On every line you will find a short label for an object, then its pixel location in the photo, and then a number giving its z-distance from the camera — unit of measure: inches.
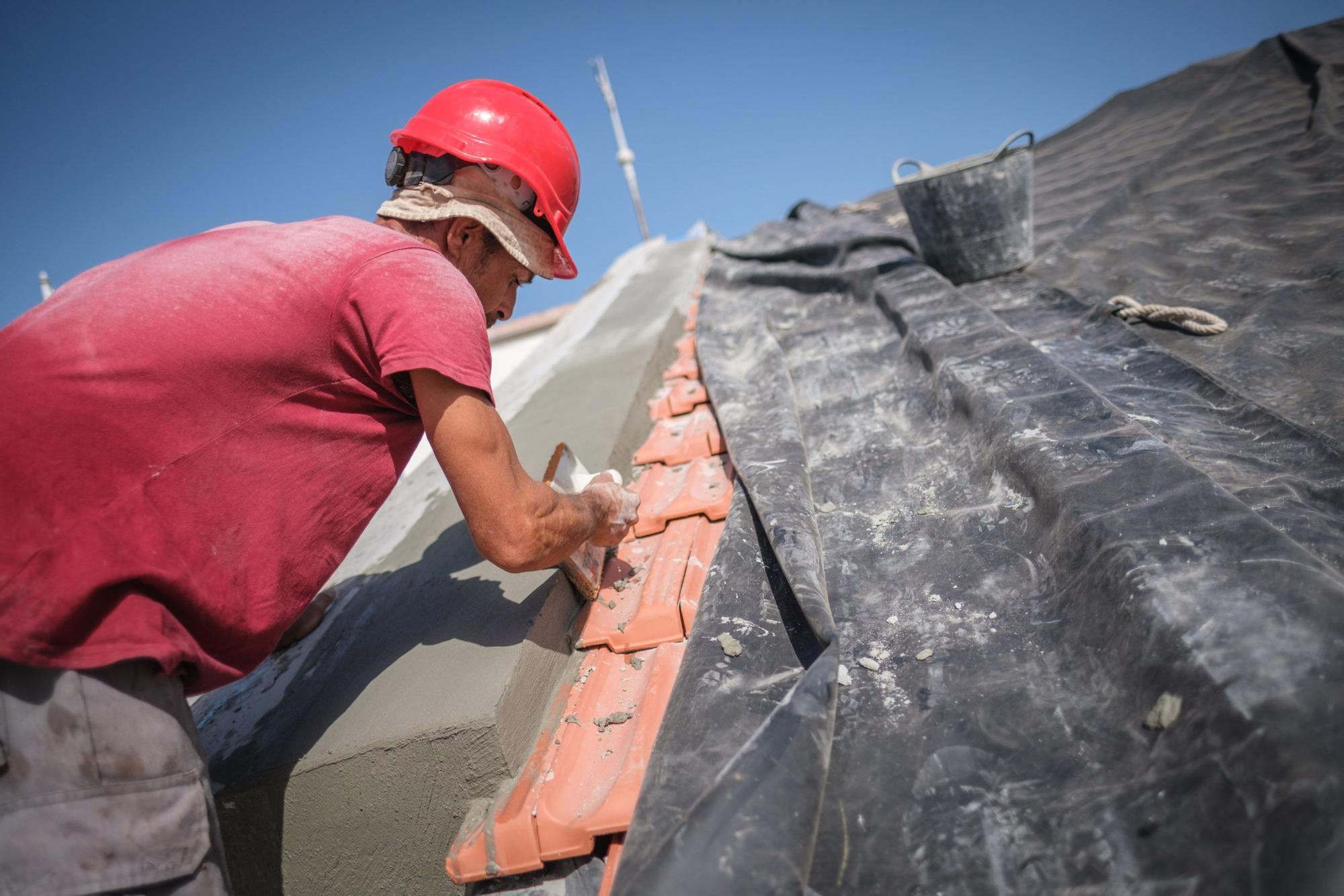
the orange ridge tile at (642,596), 61.5
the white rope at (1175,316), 87.7
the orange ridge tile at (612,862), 44.0
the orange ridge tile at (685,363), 125.4
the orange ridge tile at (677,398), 110.2
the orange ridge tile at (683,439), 92.5
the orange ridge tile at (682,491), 77.8
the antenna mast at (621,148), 486.3
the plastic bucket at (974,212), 124.6
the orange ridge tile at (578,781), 46.8
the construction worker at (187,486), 40.4
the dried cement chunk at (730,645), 51.6
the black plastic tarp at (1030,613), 32.8
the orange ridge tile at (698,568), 61.6
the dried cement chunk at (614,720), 54.5
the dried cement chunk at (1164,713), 35.5
